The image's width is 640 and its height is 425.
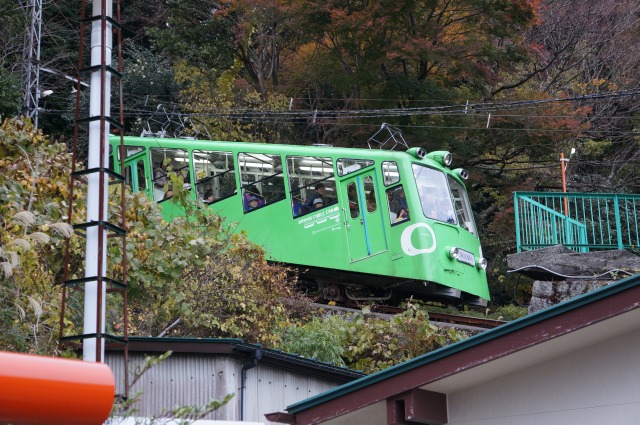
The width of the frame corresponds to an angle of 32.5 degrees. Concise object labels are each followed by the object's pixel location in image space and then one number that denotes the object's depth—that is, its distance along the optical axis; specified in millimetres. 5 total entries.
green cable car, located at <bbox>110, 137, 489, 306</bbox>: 20672
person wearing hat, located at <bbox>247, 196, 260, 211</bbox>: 21906
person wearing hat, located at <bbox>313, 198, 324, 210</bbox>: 21188
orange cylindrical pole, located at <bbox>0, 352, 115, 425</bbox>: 3955
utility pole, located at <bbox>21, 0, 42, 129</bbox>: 25656
